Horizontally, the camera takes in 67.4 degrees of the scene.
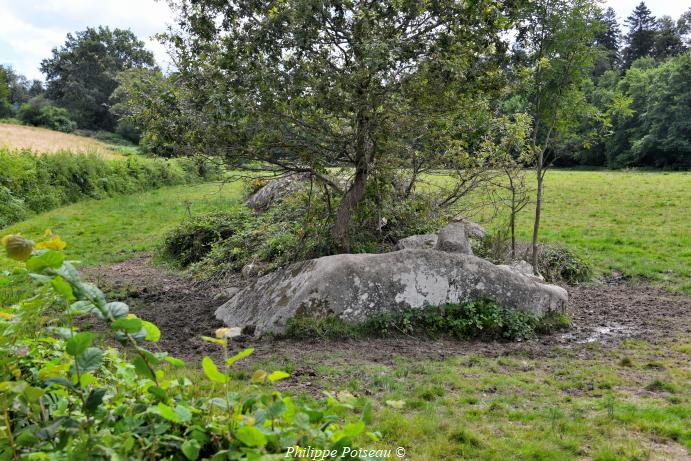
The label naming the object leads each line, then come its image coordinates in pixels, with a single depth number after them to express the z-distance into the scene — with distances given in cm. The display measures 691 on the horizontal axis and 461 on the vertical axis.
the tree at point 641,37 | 7694
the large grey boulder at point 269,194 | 1209
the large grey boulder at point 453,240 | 883
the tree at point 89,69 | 6342
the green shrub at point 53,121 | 5521
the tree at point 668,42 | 7456
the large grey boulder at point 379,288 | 743
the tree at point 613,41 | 6995
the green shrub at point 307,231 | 950
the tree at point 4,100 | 5727
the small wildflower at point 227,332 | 197
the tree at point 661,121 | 4850
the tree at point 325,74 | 725
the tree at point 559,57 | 941
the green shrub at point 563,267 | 1122
